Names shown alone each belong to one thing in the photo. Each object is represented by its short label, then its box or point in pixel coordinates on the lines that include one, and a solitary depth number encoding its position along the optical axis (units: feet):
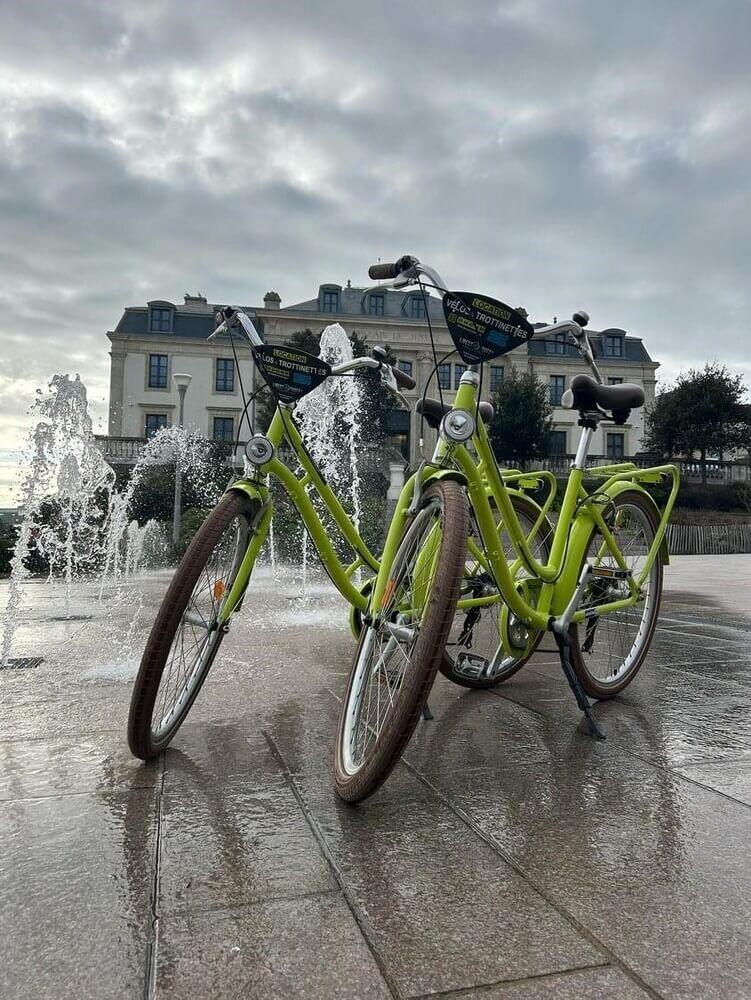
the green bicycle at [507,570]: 8.14
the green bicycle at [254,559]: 7.49
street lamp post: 63.00
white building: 171.32
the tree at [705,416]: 159.33
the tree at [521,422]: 153.48
